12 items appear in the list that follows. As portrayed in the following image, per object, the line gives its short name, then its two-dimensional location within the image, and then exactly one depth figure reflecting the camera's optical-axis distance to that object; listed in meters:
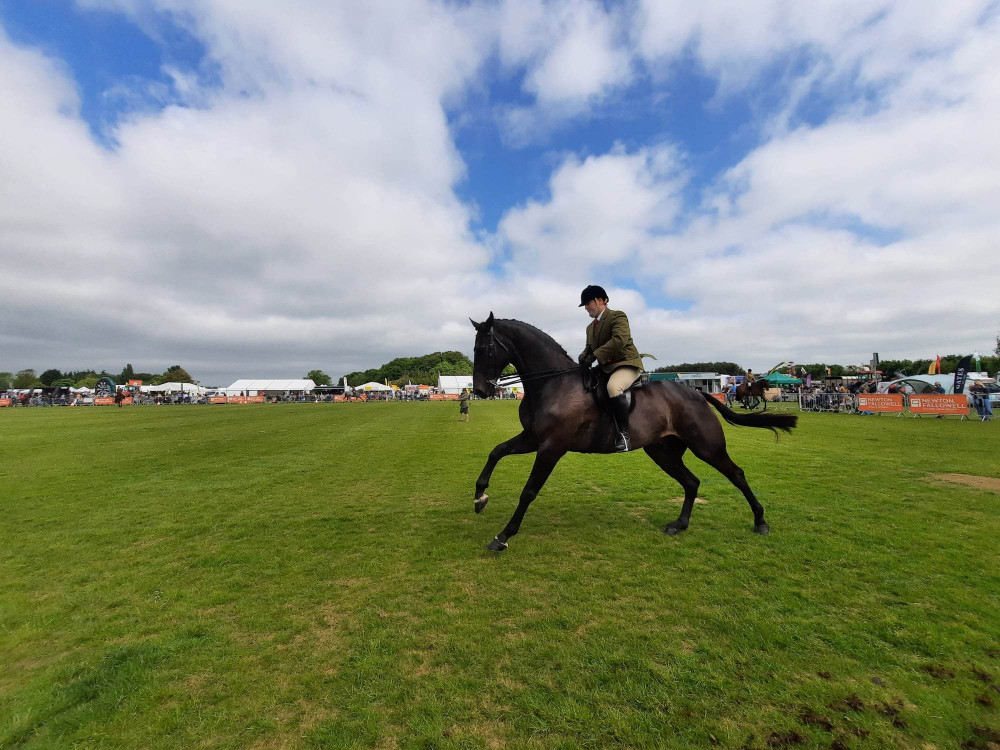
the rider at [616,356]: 5.78
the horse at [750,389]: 25.42
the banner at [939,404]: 24.81
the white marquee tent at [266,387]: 81.56
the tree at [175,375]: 163.75
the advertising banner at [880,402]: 28.07
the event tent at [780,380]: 48.03
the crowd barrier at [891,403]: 25.23
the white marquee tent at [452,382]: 80.62
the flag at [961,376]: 31.02
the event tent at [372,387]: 85.31
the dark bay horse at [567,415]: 5.65
